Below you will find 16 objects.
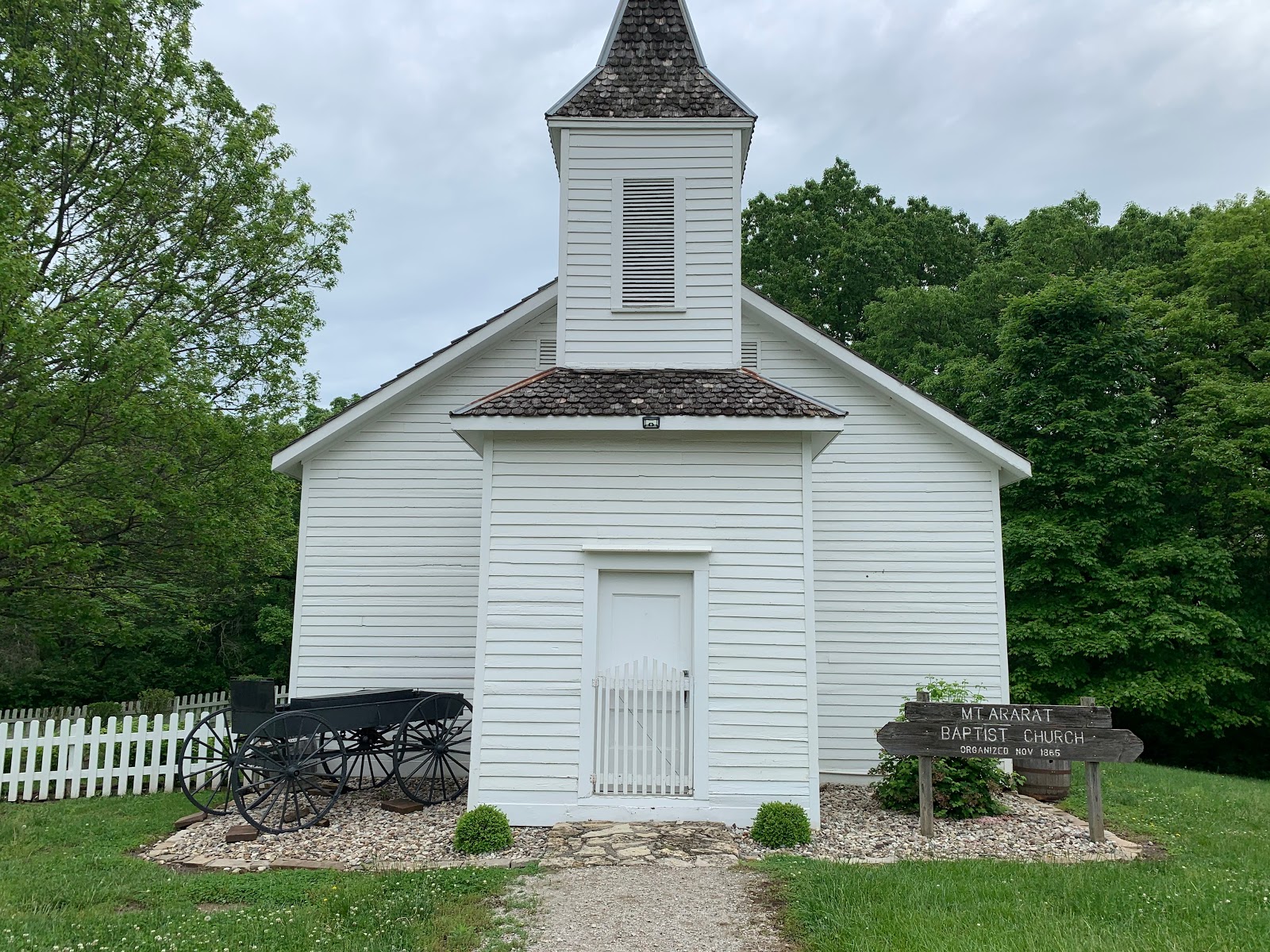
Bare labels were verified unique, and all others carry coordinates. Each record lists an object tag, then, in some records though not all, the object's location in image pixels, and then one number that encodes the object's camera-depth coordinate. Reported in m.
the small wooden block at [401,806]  9.30
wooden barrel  10.46
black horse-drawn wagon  8.84
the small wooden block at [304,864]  7.33
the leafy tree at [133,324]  12.25
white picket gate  8.44
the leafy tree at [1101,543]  17.67
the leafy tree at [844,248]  30.66
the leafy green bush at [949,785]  9.12
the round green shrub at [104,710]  17.72
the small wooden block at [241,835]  8.18
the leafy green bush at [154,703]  18.69
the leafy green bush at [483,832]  7.67
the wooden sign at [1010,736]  8.23
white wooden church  8.52
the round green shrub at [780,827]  7.81
